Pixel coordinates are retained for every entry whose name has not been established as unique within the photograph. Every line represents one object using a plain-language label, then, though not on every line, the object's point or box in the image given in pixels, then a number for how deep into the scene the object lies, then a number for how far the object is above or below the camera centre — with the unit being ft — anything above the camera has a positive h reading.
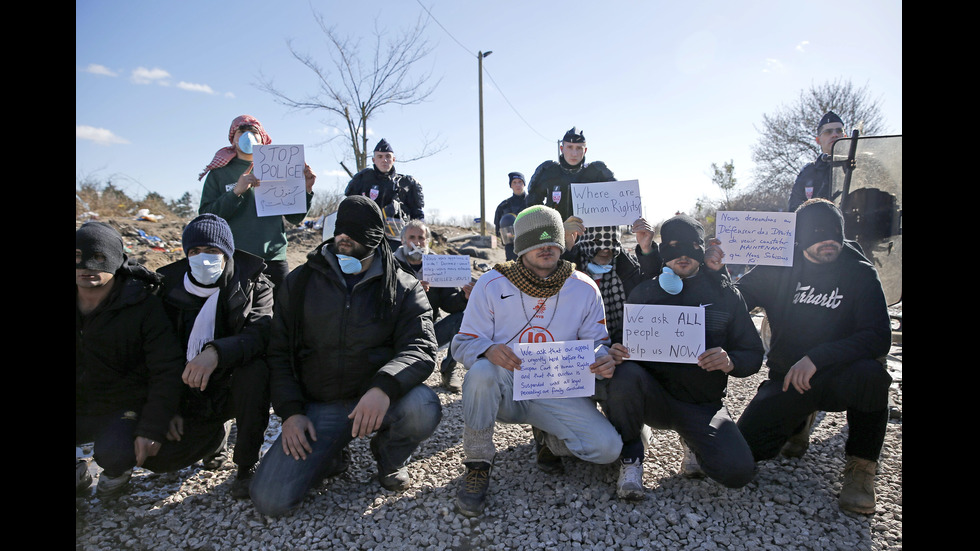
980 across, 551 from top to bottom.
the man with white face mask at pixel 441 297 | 16.35 -0.84
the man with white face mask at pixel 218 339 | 10.03 -1.36
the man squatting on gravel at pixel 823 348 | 9.67 -1.51
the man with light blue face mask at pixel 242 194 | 14.06 +2.06
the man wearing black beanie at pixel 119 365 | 9.49 -1.81
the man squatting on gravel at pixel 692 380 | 9.65 -2.14
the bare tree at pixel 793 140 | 74.59 +20.30
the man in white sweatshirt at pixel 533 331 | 9.91 -1.21
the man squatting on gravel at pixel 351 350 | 9.95 -1.59
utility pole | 61.97 +7.17
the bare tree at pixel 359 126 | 44.39 +12.28
